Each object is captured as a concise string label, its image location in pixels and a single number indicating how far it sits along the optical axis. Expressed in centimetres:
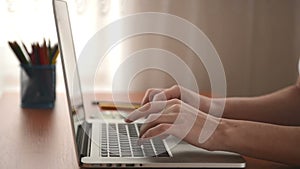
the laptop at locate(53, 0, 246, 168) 88
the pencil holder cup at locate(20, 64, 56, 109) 153
